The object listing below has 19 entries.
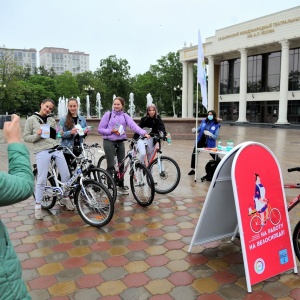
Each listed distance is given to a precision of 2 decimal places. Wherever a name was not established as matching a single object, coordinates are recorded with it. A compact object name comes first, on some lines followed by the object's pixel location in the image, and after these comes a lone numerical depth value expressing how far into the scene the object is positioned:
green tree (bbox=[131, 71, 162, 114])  60.91
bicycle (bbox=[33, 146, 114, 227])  4.72
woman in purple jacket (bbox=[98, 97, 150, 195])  6.11
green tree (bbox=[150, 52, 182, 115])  58.34
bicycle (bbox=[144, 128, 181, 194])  6.49
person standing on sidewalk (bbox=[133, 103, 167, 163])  6.97
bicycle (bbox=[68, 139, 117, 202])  5.20
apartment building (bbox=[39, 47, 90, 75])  158.25
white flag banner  7.39
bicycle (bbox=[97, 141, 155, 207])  5.61
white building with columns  34.75
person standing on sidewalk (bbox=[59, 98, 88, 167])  5.80
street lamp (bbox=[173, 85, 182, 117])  57.78
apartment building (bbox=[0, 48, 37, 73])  158.24
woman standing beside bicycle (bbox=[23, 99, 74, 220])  5.03
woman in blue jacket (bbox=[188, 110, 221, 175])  7.76
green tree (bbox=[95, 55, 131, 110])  61.02
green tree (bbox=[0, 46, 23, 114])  40.09
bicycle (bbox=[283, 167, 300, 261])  3.53
